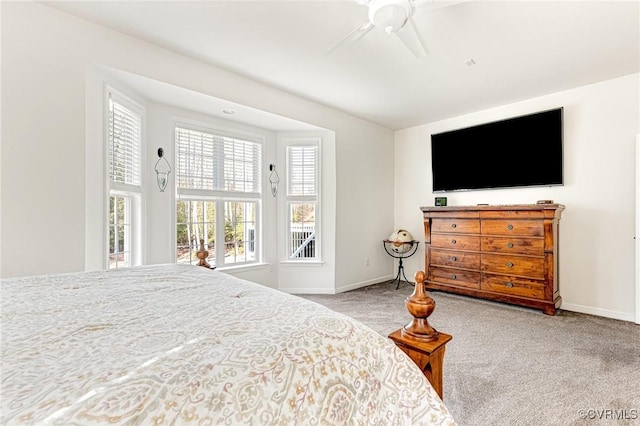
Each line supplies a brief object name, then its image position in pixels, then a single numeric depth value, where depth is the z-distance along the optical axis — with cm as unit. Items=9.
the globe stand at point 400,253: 493
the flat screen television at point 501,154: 378
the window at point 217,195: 374
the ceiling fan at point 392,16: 194
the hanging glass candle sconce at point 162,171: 347
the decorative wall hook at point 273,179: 448
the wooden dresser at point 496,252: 346
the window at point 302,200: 457
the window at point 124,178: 290
